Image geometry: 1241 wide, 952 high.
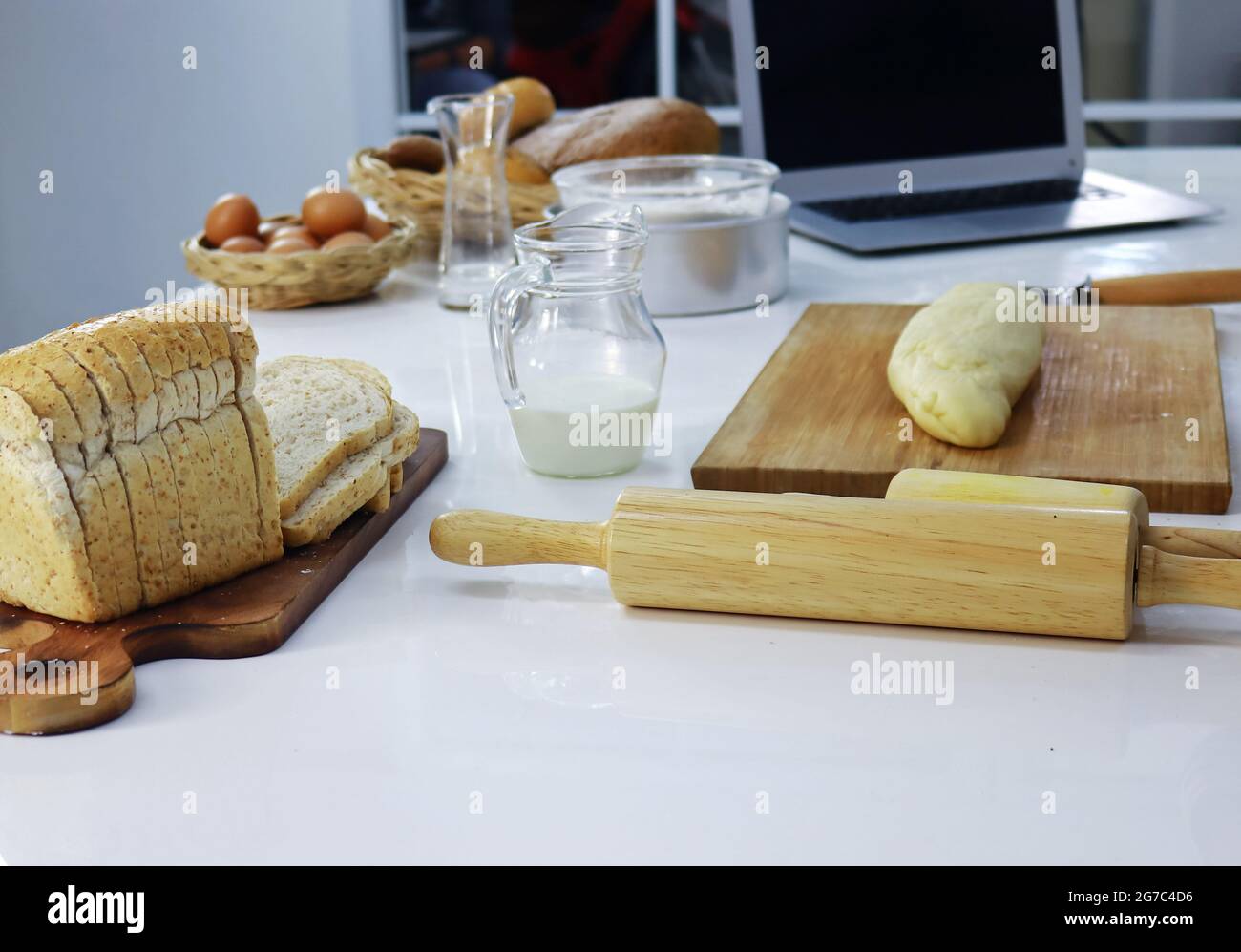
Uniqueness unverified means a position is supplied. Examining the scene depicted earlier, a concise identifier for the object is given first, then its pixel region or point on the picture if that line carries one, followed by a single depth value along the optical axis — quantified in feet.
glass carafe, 4.86
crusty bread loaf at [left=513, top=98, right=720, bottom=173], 5.72
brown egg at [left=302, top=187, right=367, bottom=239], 5.21
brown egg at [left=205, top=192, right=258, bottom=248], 5.19
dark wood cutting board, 2.23
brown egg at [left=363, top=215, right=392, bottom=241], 5.39
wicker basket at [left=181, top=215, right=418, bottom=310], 4.94
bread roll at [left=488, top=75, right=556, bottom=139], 6.05
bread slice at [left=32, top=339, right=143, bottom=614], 2.34
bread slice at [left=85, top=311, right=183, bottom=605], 2.40
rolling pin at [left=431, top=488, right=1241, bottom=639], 2.34
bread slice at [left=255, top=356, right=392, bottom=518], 2.85
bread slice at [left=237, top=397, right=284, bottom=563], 2.64
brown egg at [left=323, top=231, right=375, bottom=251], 5.15
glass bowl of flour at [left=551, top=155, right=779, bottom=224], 4.70
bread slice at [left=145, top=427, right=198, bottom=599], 2.46
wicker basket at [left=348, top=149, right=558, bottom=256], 5.57
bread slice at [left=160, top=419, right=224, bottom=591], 2.50
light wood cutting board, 3.05
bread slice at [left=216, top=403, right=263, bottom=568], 2.60
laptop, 6.22
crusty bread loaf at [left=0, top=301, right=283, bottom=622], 2.33
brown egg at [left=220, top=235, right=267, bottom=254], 5.12
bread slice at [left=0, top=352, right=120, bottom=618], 2.31
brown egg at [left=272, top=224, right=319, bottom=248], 5.22
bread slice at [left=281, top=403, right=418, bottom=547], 2.77
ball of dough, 3.16
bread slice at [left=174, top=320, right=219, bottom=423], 2.51
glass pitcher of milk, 3.22
